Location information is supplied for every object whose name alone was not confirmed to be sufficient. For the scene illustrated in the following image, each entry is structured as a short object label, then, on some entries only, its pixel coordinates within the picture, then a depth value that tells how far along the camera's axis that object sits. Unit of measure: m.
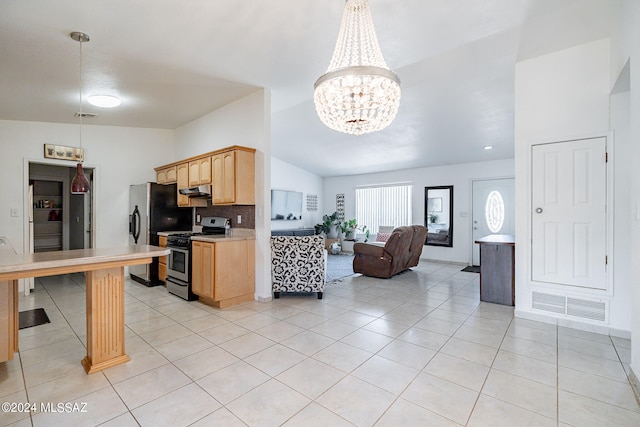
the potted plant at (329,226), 9.43
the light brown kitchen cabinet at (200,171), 4.45
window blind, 8.16
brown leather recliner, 5.32
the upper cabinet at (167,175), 5.21
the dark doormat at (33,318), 3.22
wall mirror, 7.32
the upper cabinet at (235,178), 4.02
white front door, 6.56
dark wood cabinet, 3.88
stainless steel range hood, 4.56
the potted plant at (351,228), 9.09
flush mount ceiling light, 3.68
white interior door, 2.99
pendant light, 2.52
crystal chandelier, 1.84
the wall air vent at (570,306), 2.99
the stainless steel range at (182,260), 4.11
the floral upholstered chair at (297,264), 4.14
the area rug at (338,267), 5.74
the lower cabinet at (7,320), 2.21
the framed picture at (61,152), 4.69
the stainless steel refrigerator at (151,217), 4.96
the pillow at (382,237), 7.67
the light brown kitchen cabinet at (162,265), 4.83
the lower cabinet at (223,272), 3.74
